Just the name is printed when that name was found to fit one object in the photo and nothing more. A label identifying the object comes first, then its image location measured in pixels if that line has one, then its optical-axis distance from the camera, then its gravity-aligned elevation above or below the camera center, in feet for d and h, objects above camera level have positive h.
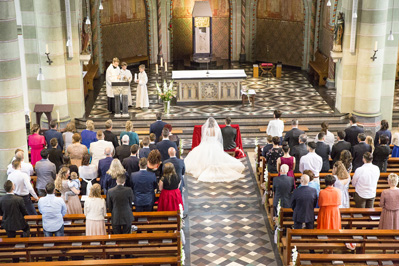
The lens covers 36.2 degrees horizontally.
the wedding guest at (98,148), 41.04 -10.39
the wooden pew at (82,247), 31.58 -13.07
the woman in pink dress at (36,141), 43.09 -10.36
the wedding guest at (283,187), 35.70 -11.51
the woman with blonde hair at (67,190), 34.63 -11.25
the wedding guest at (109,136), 43.98 -10.26
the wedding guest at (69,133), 45.58 -10.45
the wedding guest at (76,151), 40.98 -10.52
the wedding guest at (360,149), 41.09 -10.64
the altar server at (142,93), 62.13 -10.37
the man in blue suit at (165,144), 42.57 -10.51
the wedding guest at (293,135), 44.45 -10.49
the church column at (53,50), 53.78 -5.23
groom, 51.42 -12.28
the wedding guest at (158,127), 47.55 -10.45
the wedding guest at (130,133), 44.32 -10.23
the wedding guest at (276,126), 47.78 -10.51
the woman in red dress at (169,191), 36.32 -11.93
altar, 64.13 -10.10
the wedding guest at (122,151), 40.98 -10.58
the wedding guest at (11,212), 32.48 -11.57
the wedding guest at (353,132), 44.96 -10.44
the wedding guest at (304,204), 33.37 -11.64
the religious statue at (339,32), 57.98 -4.17
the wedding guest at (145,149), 40.34 -10.36
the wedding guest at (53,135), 44.04 -10.17
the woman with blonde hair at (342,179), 35.14 -10.85
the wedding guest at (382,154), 41.05 -11.03
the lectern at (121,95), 59.11 -10.05
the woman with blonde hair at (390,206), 33.40 -11.77
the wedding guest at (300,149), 41.61 -10.75
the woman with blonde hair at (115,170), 34.73 -10.02
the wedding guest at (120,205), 32.68 -11.31
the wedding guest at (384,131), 43.98 -10.16
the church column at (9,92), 35.83 -6.01
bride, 48.62 -13.61
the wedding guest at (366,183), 36.35 -11.53
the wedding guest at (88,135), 44.45 -10.36
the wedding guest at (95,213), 32.45 -11.72
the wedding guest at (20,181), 34.71 -10.56
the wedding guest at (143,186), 35.53 -11.28
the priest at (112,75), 60.11 -8.21
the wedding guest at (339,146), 41.55 -10.56
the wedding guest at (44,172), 37.42 -10.90
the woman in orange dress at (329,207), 33.19 -11.78
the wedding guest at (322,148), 41.50 -10.62
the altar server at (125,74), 59.74 -8.16
